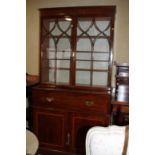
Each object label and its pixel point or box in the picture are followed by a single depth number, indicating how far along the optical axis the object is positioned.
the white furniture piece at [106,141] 1.10
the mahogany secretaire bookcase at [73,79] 2.52
